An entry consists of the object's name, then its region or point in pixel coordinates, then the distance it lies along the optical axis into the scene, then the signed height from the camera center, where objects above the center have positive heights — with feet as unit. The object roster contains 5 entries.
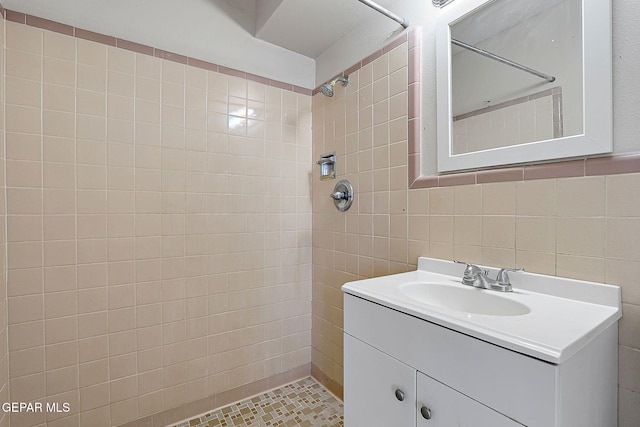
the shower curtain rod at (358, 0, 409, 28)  4.02 +2.89
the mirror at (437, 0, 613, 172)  2.67 +1.43
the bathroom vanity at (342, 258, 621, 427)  1.87 -1.14
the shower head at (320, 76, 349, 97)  5.38 +2.39
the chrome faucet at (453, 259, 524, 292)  3.12 -0.79
